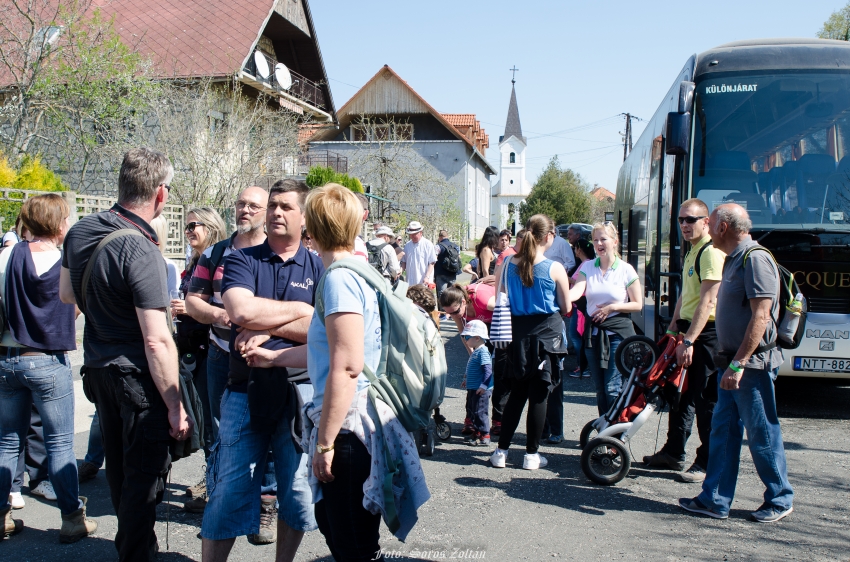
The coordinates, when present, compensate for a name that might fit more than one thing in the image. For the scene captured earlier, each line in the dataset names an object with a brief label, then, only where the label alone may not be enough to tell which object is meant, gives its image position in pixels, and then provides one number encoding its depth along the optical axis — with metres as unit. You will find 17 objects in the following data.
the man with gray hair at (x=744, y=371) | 4.12
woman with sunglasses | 4.40
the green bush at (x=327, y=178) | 27.49
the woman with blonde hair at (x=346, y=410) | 2.54
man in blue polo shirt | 3.09
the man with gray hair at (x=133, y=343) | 3.03
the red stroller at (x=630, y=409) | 5.02
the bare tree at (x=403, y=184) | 38.06
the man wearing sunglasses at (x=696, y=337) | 4.89
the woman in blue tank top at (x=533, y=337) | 5.27
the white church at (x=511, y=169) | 100.75
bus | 6.68
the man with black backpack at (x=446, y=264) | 13.35
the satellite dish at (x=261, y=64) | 24.62
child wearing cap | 6.03
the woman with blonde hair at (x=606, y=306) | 6.07
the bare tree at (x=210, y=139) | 19.56
